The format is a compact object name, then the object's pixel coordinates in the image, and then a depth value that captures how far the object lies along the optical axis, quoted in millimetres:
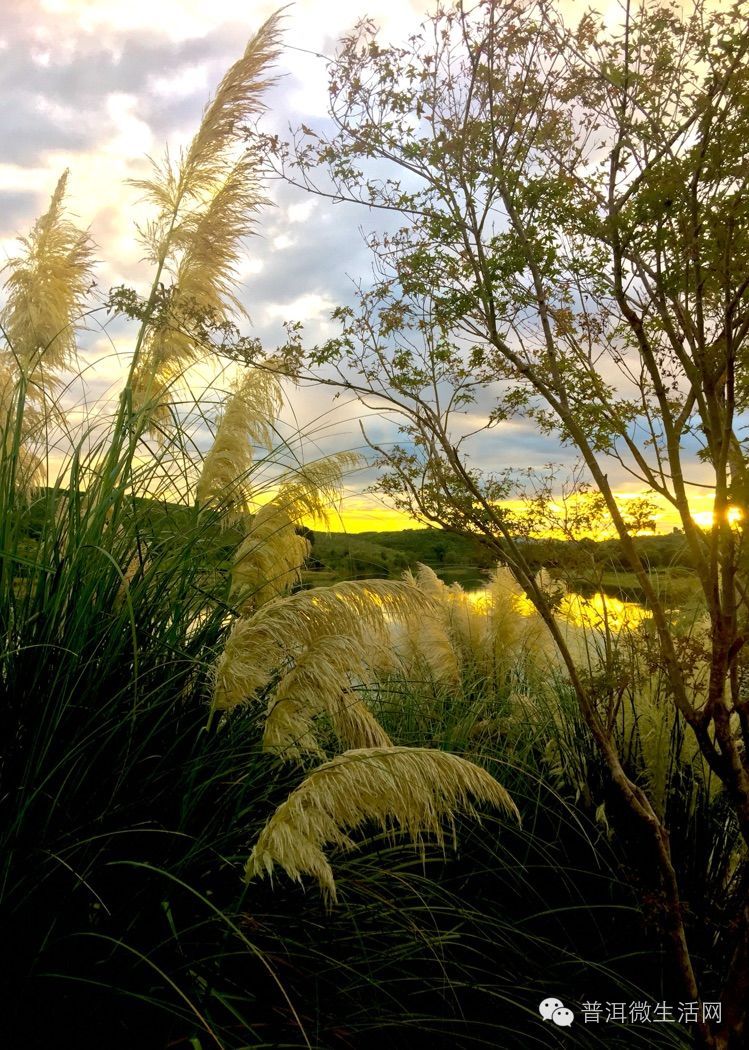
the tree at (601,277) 3422
